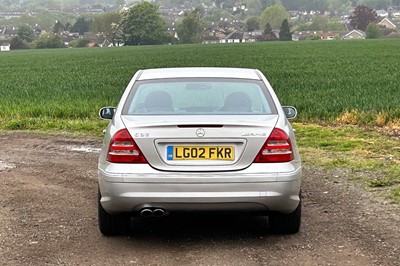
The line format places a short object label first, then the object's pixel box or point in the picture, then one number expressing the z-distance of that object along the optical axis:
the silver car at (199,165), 5.53
